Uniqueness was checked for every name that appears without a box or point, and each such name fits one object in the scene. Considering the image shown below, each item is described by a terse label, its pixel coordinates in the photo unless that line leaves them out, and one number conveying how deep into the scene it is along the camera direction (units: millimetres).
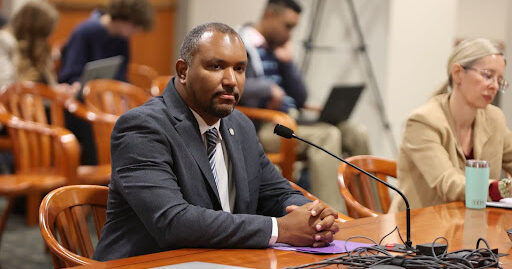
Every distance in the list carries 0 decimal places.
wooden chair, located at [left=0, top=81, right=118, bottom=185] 8922
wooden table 3447
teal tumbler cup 5109
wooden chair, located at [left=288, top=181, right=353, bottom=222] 4891
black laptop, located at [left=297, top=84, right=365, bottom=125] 10477
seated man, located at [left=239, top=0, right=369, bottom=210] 9742
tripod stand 12750
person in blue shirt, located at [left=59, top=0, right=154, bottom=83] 11211
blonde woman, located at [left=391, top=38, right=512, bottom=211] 5719
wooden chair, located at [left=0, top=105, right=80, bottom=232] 7867
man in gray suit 3754
